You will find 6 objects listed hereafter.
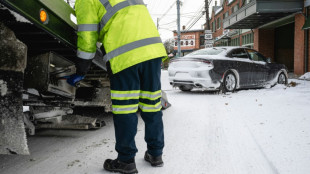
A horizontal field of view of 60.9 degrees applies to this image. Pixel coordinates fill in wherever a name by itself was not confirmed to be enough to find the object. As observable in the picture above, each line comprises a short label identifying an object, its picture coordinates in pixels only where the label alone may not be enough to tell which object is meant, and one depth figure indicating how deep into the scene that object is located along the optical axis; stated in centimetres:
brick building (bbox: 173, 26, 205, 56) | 6328
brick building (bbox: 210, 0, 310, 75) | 1432
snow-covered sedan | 739
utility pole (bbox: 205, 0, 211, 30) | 2531
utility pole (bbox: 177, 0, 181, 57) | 2500
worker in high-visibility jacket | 231
